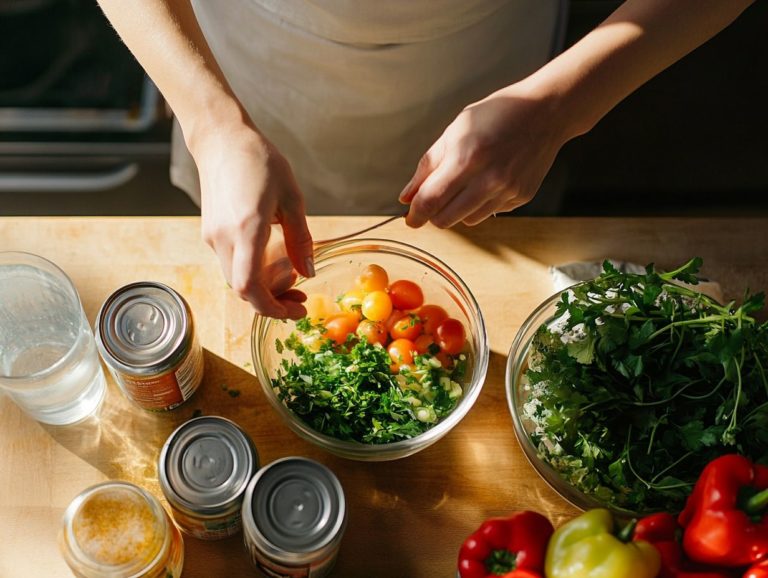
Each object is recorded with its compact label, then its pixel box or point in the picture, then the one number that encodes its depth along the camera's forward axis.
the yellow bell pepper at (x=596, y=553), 0.94
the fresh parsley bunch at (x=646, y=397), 1.05
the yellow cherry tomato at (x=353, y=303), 1.21
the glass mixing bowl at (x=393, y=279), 1.08
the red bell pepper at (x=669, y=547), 0.98
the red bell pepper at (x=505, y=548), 1.02
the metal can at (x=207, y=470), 0.98
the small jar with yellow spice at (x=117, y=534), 0.95
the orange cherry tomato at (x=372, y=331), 1.17
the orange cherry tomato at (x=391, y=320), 1.20
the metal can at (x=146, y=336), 1.04
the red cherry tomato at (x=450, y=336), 1.18
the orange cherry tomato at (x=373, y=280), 1.21
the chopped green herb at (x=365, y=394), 1.11
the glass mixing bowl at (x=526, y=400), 1.09
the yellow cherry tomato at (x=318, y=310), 1.21
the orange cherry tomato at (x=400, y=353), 1.16
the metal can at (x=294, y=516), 0.94
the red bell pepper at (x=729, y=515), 0.94
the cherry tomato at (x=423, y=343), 1.19
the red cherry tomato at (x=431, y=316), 1.20
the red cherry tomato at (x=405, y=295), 1.22
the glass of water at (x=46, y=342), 1.11
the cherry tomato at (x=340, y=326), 1.18
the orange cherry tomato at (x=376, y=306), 1.18
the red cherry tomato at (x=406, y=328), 1.19
